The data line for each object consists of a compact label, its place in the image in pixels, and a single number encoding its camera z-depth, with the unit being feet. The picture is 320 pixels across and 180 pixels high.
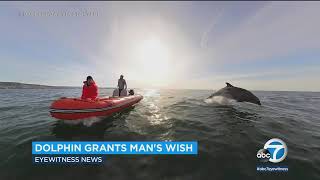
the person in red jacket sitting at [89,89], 22.35
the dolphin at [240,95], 33.86
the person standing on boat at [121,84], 35.86
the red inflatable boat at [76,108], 18.41
